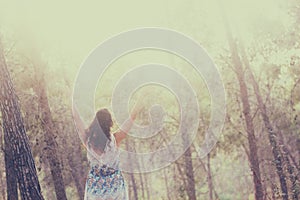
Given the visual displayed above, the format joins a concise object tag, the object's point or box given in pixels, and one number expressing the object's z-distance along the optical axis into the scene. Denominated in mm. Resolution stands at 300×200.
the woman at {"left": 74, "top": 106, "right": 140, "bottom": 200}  5363
